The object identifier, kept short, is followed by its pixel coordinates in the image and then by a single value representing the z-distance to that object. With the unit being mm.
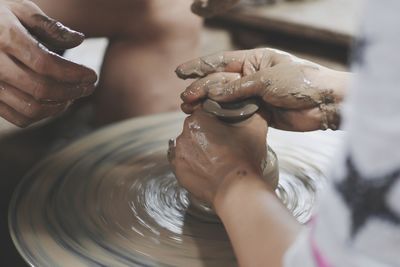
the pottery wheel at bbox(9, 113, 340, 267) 683
